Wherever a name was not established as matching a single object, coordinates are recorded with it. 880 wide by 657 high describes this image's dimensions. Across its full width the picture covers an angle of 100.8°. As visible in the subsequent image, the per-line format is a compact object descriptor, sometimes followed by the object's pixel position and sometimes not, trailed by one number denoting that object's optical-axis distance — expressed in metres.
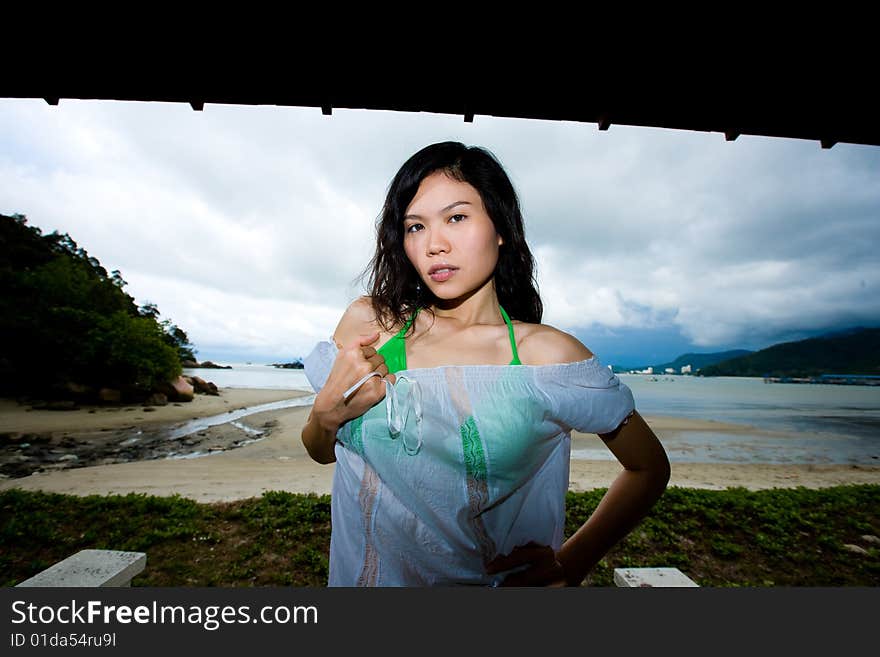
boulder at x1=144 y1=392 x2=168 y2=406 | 18.55
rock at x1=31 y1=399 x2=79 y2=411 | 16.31
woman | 1.11
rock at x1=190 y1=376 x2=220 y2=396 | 24.42
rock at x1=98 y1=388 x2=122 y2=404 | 18.23
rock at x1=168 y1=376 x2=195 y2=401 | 20.22
